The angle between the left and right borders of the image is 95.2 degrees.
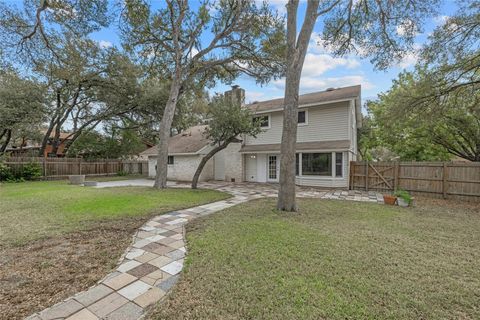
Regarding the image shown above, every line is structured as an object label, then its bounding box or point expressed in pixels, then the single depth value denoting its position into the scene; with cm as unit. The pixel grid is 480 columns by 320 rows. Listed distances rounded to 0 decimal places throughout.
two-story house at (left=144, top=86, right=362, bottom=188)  1191
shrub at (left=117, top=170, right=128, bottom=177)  2086
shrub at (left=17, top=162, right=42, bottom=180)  1500
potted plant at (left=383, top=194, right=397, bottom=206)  812
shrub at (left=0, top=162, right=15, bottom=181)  1391
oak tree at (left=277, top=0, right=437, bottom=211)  678
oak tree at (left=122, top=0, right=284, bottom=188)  1076
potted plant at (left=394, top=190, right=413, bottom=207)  789
